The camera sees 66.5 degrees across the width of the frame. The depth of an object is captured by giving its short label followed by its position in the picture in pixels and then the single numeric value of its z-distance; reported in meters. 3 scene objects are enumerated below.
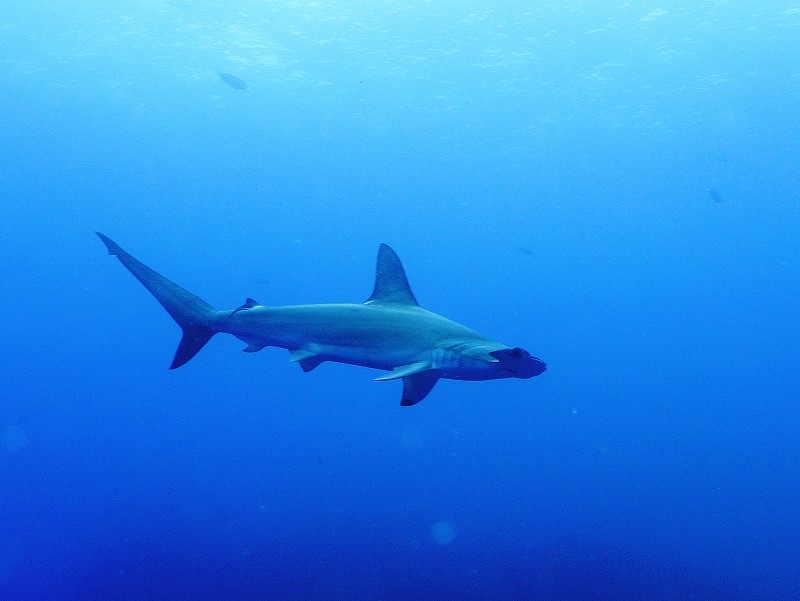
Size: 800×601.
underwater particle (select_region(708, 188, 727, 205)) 21.03
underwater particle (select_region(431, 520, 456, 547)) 13.66
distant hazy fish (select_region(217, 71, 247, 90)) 16.92
